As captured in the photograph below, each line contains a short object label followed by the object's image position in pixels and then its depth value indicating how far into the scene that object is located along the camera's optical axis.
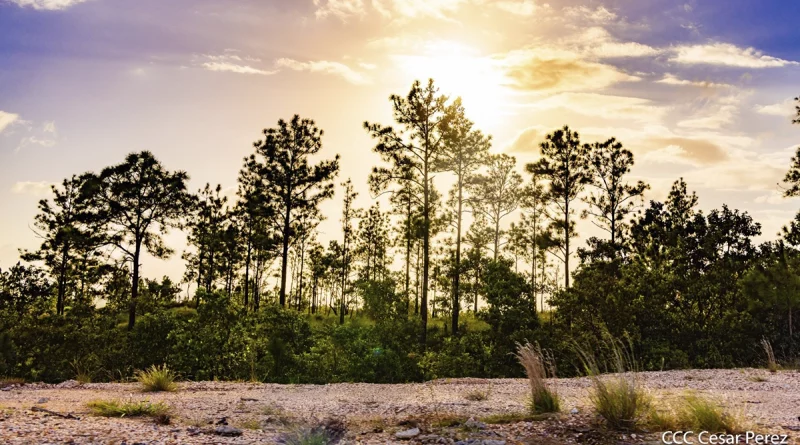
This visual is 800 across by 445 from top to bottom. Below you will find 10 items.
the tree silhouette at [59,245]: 35.72
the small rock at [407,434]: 6.30
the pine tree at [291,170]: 29.97
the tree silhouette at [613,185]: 31.59
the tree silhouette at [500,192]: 36.28
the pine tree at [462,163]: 28.60
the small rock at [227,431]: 6.39
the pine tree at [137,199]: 28.08
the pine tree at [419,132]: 24.11
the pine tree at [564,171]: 31.39
